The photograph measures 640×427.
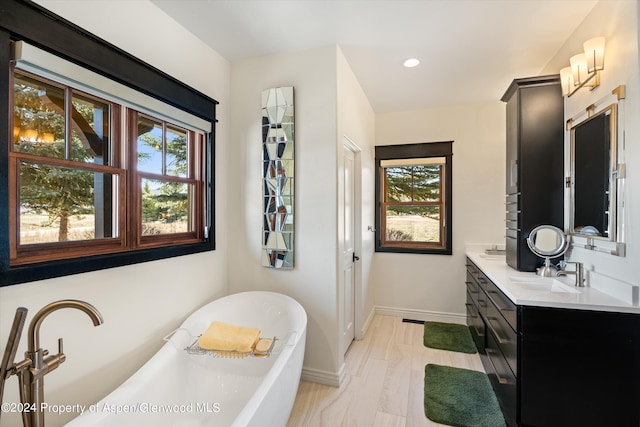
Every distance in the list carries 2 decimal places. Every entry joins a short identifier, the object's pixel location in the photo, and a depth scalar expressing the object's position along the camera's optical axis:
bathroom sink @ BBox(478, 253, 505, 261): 3.08
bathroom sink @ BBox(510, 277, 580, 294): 1.87
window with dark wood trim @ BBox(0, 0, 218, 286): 1.28
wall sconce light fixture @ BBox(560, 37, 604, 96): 1.81
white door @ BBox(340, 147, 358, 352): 2.71
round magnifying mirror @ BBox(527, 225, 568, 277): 2.20
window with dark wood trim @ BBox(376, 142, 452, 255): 3.79
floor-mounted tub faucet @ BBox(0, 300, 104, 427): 0.98
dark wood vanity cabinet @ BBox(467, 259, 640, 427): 1.54
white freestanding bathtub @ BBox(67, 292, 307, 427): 1.33
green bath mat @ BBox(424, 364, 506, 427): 1.97
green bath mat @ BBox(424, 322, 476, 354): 3.02
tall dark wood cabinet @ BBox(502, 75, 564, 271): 2.36
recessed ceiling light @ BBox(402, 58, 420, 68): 2.63
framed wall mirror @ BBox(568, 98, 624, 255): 1.71
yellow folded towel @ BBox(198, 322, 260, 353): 1.91
